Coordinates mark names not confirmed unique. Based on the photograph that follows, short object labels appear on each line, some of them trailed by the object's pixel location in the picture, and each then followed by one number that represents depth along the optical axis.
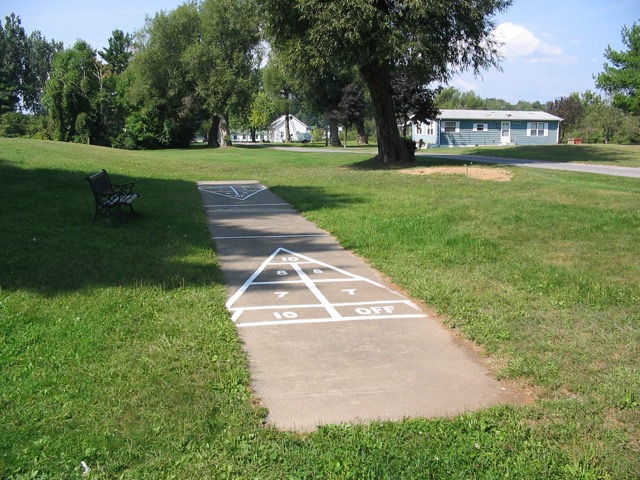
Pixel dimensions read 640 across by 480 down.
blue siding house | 59.62
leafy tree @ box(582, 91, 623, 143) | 61.75
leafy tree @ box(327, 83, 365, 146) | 56.28
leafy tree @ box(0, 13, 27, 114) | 93.56
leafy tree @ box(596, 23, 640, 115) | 39.91
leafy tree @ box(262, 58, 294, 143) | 72.81
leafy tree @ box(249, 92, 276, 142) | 90.72
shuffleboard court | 4.25
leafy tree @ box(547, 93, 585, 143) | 71.44
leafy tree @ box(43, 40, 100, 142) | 52.97
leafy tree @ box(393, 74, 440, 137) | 41.84
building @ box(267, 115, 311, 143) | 121.01
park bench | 10.80
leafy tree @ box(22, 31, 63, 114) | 100.41
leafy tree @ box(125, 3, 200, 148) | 55.47
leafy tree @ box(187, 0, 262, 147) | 54.31
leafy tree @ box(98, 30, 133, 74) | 98.75
